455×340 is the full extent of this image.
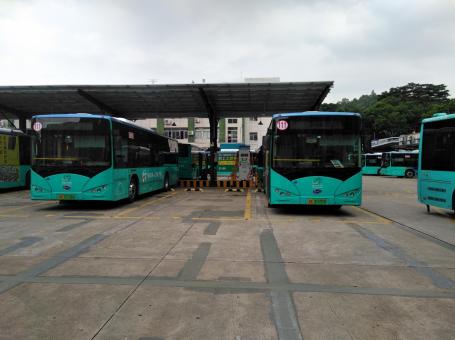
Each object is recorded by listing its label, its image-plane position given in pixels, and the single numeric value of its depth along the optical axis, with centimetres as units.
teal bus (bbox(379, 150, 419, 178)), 3809
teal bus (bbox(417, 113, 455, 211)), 1000
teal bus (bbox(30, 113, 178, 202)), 1114
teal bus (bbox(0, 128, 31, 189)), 1695
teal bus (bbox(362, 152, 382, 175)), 4462
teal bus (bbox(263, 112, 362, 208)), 1027
